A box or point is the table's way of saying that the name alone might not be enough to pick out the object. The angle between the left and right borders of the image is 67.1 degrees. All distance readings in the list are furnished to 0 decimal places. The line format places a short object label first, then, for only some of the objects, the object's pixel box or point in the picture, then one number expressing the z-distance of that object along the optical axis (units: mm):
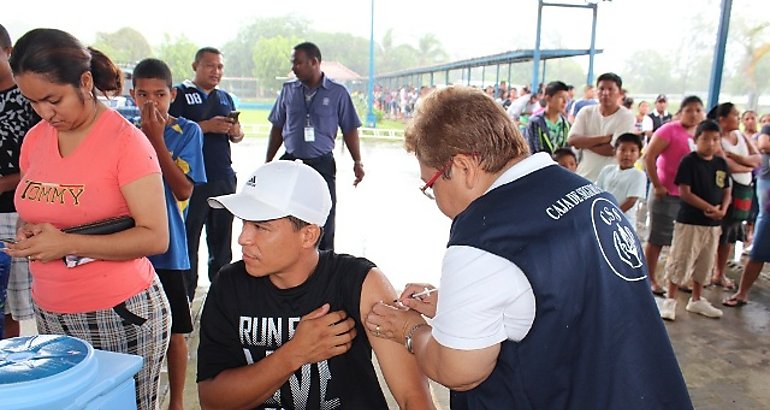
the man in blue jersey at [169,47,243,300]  3605
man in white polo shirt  4246
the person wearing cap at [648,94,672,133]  9383
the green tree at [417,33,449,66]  47781
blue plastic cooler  897
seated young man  1477
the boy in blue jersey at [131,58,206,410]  2275
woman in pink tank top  4164
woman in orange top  1549
